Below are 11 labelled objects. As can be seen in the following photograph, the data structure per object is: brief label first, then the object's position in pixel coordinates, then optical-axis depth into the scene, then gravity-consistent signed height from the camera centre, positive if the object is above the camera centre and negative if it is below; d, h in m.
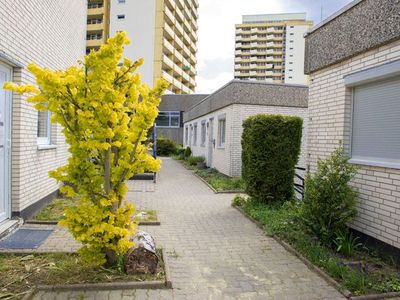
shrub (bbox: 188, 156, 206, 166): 19.76 -1.27
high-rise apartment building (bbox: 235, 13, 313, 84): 101.19 +25.36
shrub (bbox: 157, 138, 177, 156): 32.11 -1.06
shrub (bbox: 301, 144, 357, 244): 5.45 -0.87
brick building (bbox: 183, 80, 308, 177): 13.57 +1.30
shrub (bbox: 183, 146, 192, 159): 25.38 -1.14
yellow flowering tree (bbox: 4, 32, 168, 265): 3.86 +0.01
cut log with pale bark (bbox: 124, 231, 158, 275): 4.37 -1.52
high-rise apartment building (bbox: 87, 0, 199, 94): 49.50 +14.97
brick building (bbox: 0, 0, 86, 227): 5.94 +0.30
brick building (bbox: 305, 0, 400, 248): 4.96 +0.66
